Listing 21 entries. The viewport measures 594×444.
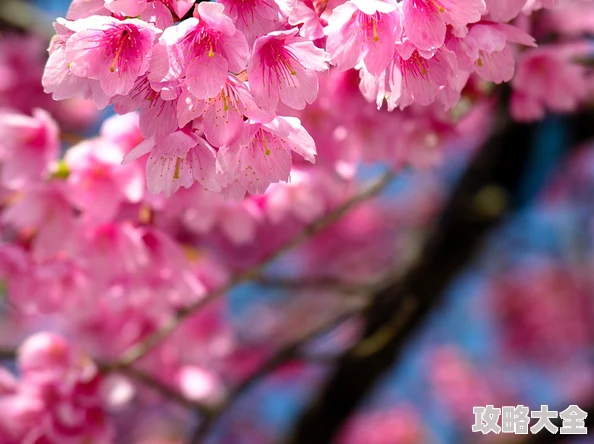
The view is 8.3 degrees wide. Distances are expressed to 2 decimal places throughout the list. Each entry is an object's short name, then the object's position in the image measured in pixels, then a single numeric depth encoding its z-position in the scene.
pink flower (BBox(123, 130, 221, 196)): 1.16
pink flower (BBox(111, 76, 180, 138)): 1.15
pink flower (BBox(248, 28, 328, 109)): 1.15
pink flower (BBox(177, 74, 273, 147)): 1.15
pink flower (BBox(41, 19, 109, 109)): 1.16
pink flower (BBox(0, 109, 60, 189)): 1.30
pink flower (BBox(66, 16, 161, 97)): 1.15
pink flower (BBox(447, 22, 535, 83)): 1.16
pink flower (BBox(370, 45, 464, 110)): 1.17
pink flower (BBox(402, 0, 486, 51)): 1.15
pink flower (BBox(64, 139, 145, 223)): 1.28
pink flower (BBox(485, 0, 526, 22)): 1.16
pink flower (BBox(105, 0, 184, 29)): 1.14
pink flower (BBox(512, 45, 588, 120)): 1.31
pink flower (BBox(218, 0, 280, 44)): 1.15
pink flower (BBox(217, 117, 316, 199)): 1.16
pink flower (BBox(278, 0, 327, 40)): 1.15
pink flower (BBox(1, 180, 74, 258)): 1.29
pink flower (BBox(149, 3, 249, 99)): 1.14
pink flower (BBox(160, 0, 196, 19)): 1.14
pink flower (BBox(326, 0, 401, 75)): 1.15
